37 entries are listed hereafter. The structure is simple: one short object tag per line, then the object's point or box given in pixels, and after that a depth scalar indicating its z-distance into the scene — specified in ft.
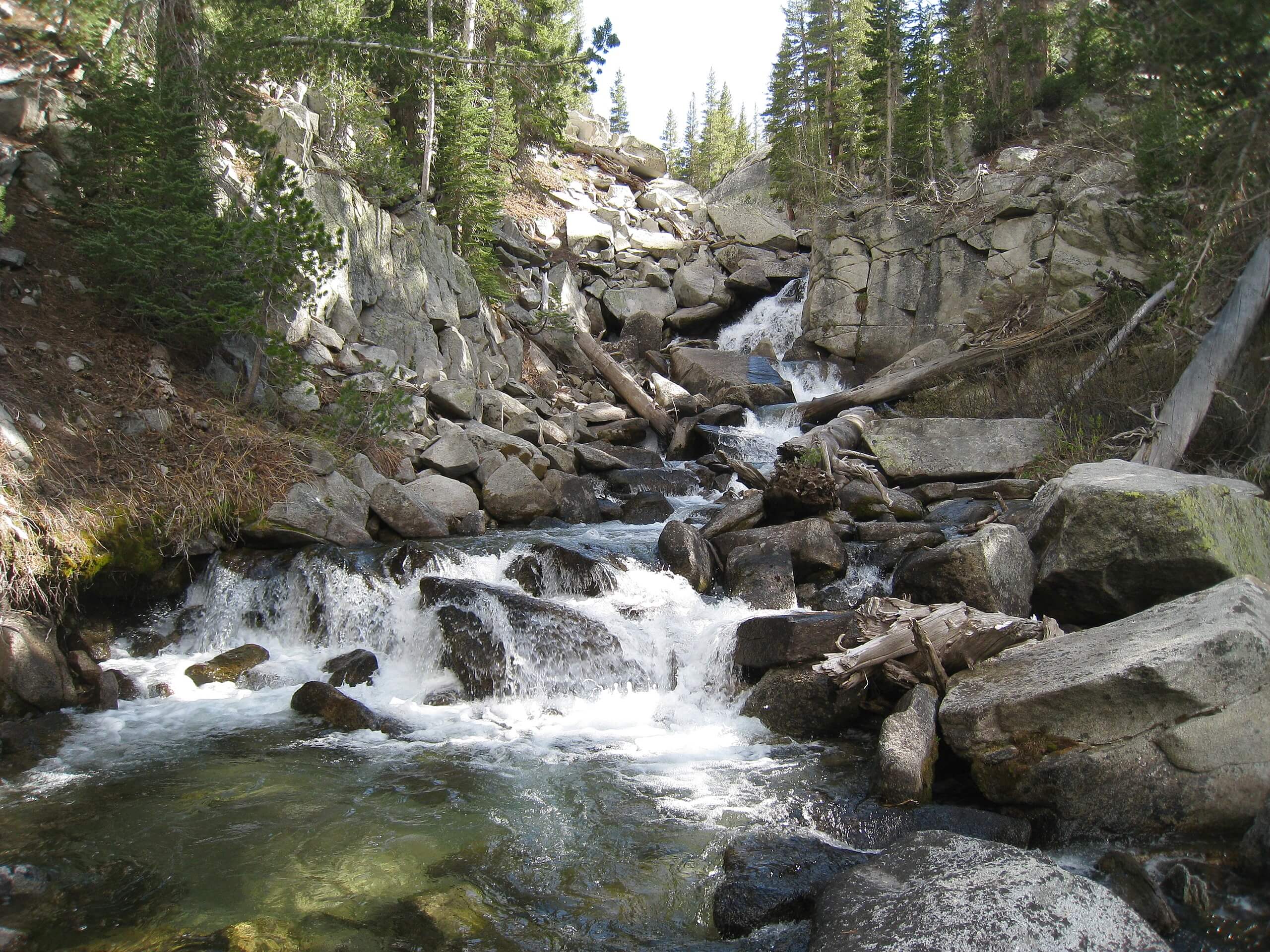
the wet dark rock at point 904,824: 14.82
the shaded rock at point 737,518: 33.86
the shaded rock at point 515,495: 38.75
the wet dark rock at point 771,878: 12.77
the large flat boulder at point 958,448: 40.11
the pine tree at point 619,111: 176.96
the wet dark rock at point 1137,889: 11.96
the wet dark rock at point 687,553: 30.53
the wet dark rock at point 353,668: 24.23
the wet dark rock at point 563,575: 29.91
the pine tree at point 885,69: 82.43
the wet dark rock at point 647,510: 39.78
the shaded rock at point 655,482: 44.16
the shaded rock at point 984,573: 22.88
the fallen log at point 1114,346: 41.19
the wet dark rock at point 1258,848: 12.64
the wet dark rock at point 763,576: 28.58
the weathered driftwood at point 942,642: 19.70
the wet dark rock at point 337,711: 21.43
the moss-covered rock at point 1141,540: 20.21
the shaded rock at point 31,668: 20.24
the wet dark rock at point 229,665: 24.06
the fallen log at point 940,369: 49.16
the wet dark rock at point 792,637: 21.89
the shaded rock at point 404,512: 33.68
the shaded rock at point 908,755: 16.31
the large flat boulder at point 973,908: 10.36
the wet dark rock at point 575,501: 40.06
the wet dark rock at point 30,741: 17.97
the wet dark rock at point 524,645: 24.29
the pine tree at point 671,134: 221.87
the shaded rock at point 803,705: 20.43
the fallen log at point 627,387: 55.31
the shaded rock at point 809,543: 30.12
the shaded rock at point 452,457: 38.58
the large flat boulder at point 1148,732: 14.24
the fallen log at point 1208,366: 29.35
